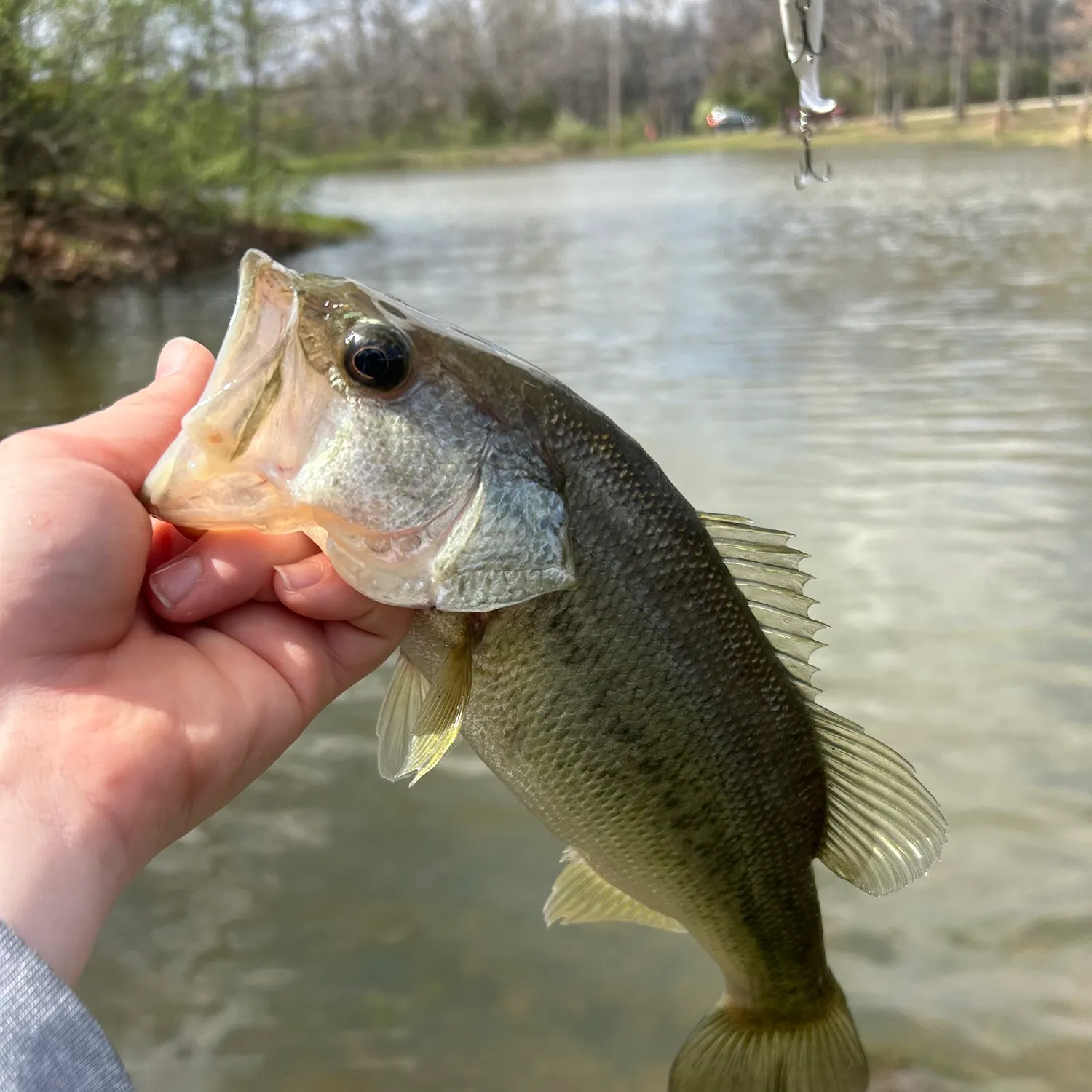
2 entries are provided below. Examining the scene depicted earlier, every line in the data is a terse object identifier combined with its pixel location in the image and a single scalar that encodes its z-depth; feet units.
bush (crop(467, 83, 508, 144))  217.56
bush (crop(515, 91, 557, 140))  221.87
